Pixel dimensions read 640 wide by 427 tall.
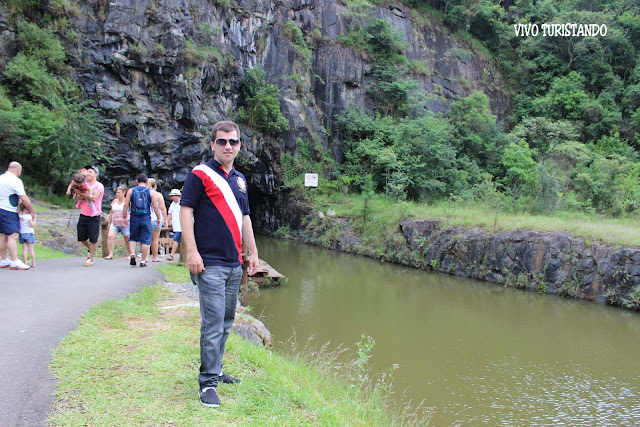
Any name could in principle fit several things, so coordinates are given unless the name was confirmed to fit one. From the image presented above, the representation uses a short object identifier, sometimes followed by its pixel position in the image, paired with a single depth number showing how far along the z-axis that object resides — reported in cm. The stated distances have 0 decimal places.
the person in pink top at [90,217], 814
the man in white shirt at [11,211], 715
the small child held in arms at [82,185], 796
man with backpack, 834
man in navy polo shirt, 308
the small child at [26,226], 754
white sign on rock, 2692
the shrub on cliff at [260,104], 2509
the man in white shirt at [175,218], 1002
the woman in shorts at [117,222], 928
